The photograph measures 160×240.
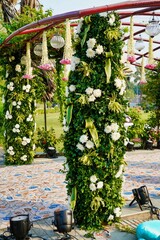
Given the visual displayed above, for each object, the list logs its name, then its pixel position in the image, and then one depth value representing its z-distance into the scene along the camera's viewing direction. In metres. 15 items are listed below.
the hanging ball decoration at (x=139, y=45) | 7.46
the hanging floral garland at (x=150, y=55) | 6.18
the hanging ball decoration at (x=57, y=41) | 7.20
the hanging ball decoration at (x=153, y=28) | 5.79
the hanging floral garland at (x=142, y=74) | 7.33
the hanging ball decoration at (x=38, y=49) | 8.60
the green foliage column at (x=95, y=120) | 5.75
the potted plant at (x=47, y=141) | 13.15
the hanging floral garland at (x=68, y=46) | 5.98
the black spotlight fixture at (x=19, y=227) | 5.28
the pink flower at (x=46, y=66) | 7.09
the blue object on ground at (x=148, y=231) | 5.35
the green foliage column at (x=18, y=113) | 11.20
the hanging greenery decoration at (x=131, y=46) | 5.79
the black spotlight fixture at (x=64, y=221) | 5.51
